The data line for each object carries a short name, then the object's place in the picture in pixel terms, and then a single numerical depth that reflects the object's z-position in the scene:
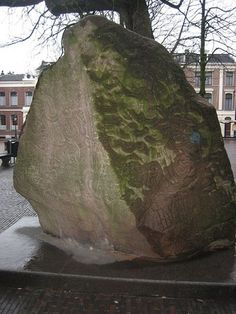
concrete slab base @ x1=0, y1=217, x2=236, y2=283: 2.84
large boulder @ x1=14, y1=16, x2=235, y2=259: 2.91
